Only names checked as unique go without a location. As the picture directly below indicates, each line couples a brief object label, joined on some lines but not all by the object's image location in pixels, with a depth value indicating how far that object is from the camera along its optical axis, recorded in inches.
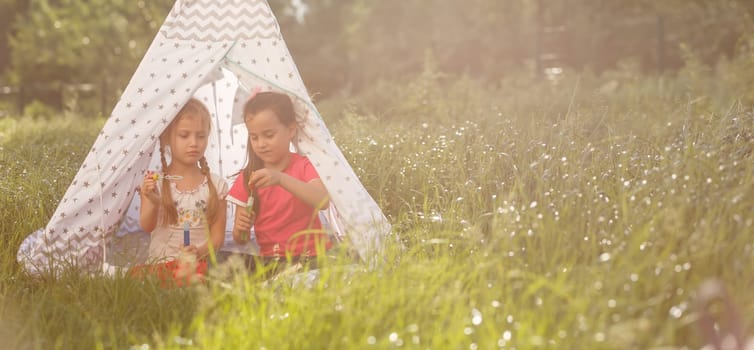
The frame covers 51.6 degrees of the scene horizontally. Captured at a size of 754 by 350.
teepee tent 164.4
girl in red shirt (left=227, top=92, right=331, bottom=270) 171.2
